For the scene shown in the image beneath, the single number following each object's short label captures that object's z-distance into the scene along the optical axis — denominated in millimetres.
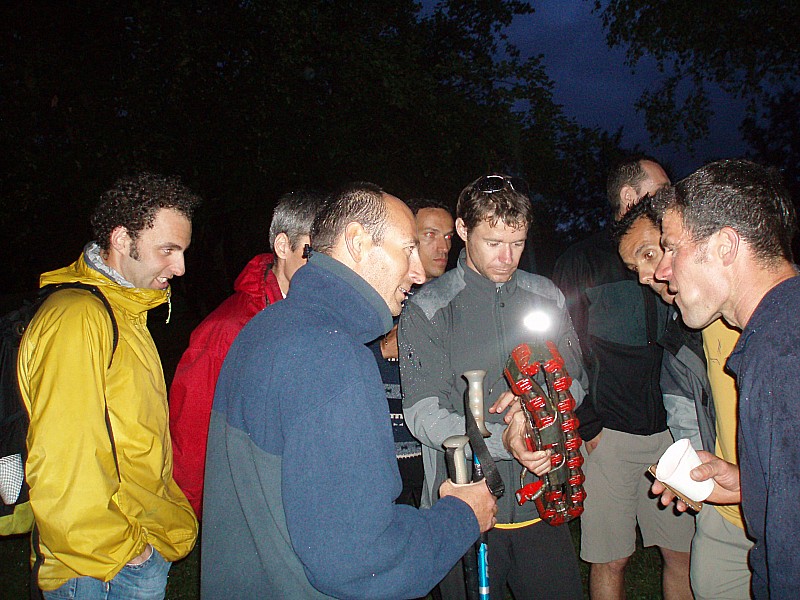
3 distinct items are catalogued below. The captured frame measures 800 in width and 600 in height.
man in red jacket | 2889
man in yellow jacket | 2125
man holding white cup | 1660
